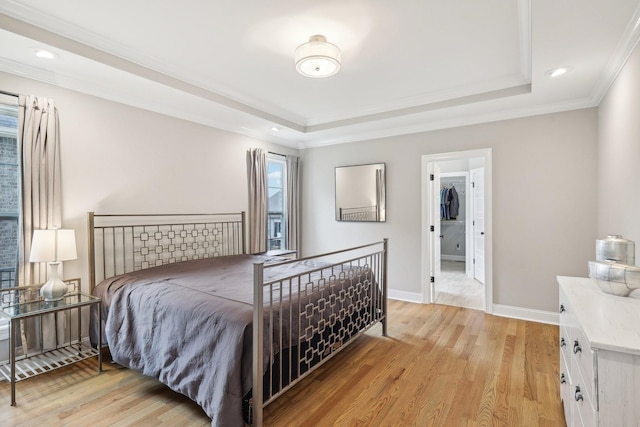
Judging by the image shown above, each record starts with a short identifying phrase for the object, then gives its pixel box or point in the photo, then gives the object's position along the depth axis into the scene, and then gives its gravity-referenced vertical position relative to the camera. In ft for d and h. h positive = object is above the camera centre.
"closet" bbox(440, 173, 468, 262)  25.79 -0.54
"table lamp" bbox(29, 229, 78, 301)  7.61 -0.93
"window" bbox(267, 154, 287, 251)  16.74 +0.64
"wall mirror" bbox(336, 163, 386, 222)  15.34 +0.96
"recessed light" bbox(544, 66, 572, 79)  8.57 +3.91
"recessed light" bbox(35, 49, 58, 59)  7.57 +4.01
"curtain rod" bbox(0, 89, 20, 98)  8.05 +3.21
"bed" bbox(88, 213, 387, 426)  5.84 -2.35
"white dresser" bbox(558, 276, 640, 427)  3.50 -1.86
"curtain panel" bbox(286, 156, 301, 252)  17.26 +0.54
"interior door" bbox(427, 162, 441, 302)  14.26 -0.47
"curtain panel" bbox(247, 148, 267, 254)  14.85 +0.57
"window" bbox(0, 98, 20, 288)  8.38 +0.55
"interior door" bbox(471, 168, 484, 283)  16.98 -0.78
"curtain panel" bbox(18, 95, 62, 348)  8.20 +1.07
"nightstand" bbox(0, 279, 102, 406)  7.09 -3.06
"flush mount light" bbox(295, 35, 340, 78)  7.72 +3.90
